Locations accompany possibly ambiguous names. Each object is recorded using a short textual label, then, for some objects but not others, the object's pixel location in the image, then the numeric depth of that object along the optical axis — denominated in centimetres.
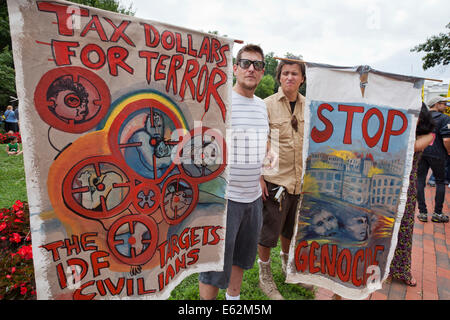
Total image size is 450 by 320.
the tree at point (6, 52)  980
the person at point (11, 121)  898
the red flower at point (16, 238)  216
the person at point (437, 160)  334
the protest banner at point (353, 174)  174
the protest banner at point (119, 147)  114
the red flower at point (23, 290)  165
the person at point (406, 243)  230
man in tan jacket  206
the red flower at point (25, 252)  187
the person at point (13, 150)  643
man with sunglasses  169
